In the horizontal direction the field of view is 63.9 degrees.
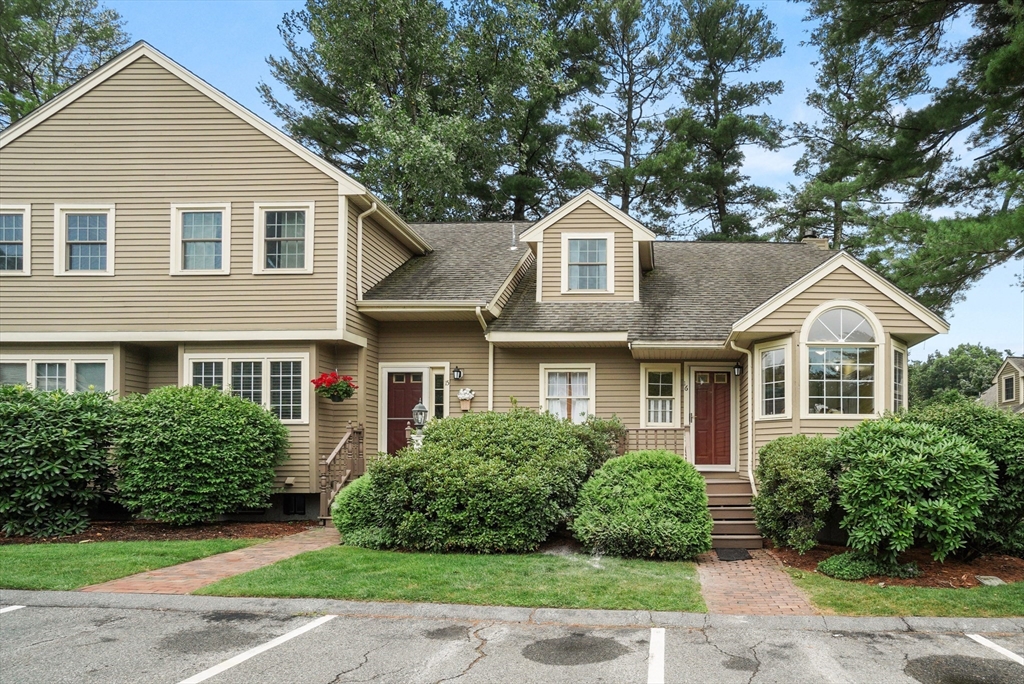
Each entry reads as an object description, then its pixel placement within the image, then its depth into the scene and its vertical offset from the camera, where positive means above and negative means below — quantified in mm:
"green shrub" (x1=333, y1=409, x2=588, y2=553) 10281 -1598
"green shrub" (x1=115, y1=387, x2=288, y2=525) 12156 -1382
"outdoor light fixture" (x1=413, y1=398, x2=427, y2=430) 12906 -768
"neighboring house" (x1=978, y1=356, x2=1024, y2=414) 31641 -590
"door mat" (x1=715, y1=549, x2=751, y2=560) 10617 -2457
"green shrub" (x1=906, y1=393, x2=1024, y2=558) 9438 -1062
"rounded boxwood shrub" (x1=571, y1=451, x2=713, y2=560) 10062 -1801
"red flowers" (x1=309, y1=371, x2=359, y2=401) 13609 -337
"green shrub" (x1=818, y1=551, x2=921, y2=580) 9227 -2272
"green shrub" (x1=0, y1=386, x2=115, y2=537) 11641 -1348
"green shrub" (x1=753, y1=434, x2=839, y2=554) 10195 -1574
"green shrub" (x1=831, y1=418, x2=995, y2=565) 8953 -1381
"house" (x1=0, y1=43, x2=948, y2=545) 13969 +1036
